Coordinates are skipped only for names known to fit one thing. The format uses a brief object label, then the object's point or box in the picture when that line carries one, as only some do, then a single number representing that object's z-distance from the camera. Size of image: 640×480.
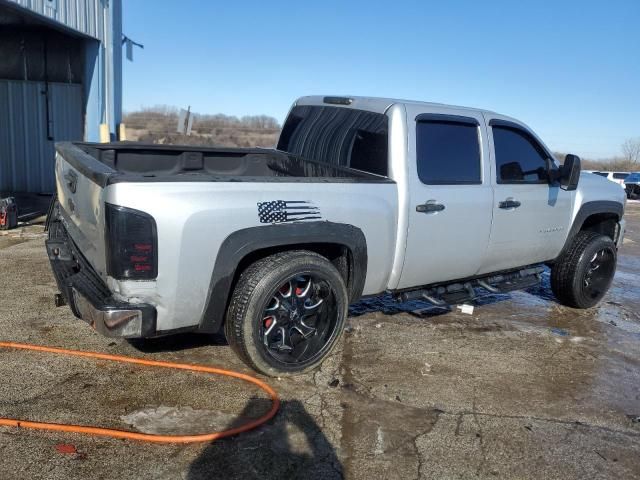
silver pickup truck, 3.18
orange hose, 3.05
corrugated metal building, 11.66
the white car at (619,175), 27.02
